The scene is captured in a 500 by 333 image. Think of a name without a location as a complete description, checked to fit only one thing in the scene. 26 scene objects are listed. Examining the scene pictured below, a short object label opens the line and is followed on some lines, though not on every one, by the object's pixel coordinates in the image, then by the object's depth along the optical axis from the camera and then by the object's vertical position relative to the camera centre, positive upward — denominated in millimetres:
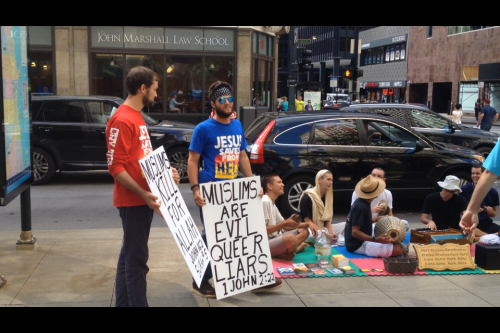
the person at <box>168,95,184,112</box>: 20844 -411
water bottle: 6434 -1742
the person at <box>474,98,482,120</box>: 43350 -657
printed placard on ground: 5926 -1666
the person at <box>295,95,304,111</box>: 27953 -446
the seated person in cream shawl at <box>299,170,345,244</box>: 6902 -1364
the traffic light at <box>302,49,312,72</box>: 20344 +1302
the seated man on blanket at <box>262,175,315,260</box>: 6139 -1477
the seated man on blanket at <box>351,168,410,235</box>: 7226 -1391
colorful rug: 5812 -1822
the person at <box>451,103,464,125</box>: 24969 -732
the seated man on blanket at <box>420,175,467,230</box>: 7152 -1394
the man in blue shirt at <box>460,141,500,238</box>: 3785 -579
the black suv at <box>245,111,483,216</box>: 8734 -890
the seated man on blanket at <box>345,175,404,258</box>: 6375 -1488
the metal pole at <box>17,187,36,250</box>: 6266 -1578
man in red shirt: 3861 -570
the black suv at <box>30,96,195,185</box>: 11734 -904
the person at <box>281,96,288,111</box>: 30052 -545
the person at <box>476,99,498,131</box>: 21406 -678
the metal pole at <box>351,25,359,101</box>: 23798 +1495
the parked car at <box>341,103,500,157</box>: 12898 -618
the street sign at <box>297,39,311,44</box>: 21347 +2091
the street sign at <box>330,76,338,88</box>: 34512 +911
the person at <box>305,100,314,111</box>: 28002 -488
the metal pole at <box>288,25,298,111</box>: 20281 +864
